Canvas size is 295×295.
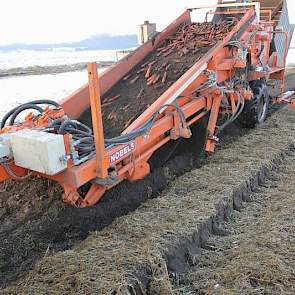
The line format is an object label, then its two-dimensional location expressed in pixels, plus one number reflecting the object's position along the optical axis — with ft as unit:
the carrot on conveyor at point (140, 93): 18.19
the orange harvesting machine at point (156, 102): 11.58
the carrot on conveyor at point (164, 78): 18.57
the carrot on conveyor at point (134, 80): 19.42
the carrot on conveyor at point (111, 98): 18.58
